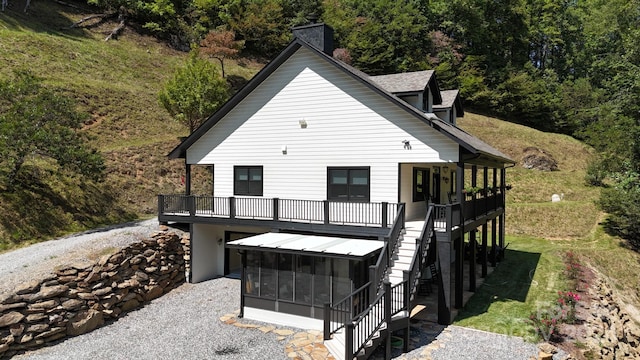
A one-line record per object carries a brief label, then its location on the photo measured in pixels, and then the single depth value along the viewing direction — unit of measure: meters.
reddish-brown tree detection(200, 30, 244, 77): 43.22
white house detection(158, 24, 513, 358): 12.39
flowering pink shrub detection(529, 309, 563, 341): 11.80
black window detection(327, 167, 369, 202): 15.49
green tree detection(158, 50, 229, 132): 28.80
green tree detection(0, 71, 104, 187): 17.48
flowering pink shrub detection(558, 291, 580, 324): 13.34
